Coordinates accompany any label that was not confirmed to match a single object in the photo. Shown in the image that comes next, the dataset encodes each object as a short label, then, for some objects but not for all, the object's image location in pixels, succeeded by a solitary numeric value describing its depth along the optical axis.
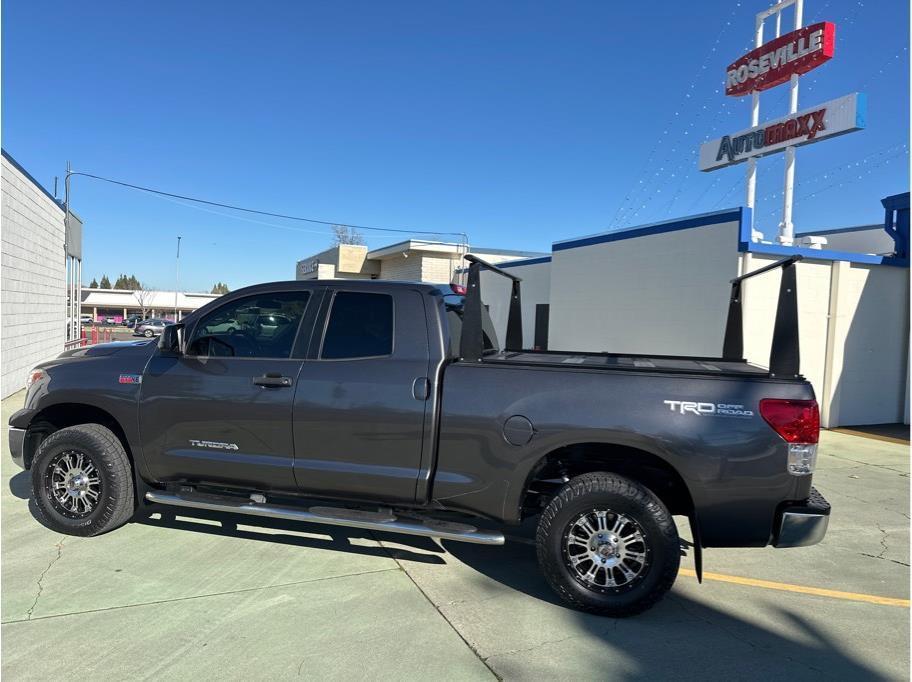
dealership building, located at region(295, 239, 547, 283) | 23.58
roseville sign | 13.61
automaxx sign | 12.22
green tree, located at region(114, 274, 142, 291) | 127.01
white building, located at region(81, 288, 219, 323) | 81.81
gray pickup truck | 3.61
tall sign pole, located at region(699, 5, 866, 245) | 12.52
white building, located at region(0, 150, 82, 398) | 10.56
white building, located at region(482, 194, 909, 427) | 11.01
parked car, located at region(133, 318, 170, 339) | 36.51
